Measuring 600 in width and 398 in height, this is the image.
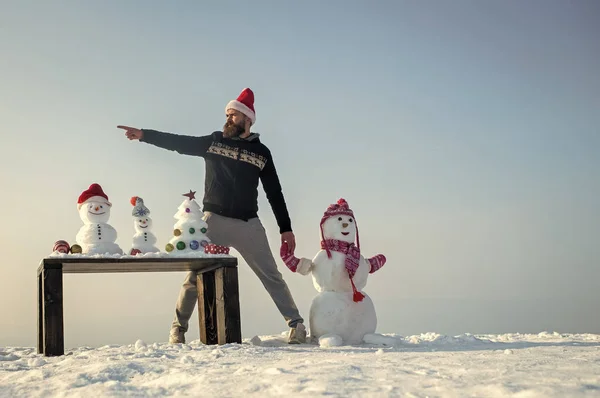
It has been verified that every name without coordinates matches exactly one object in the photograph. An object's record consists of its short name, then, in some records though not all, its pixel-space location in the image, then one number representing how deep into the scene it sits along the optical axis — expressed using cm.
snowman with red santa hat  564
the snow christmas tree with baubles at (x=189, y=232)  590
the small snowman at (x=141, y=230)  582
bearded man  612
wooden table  516
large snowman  597
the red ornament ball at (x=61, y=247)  546
